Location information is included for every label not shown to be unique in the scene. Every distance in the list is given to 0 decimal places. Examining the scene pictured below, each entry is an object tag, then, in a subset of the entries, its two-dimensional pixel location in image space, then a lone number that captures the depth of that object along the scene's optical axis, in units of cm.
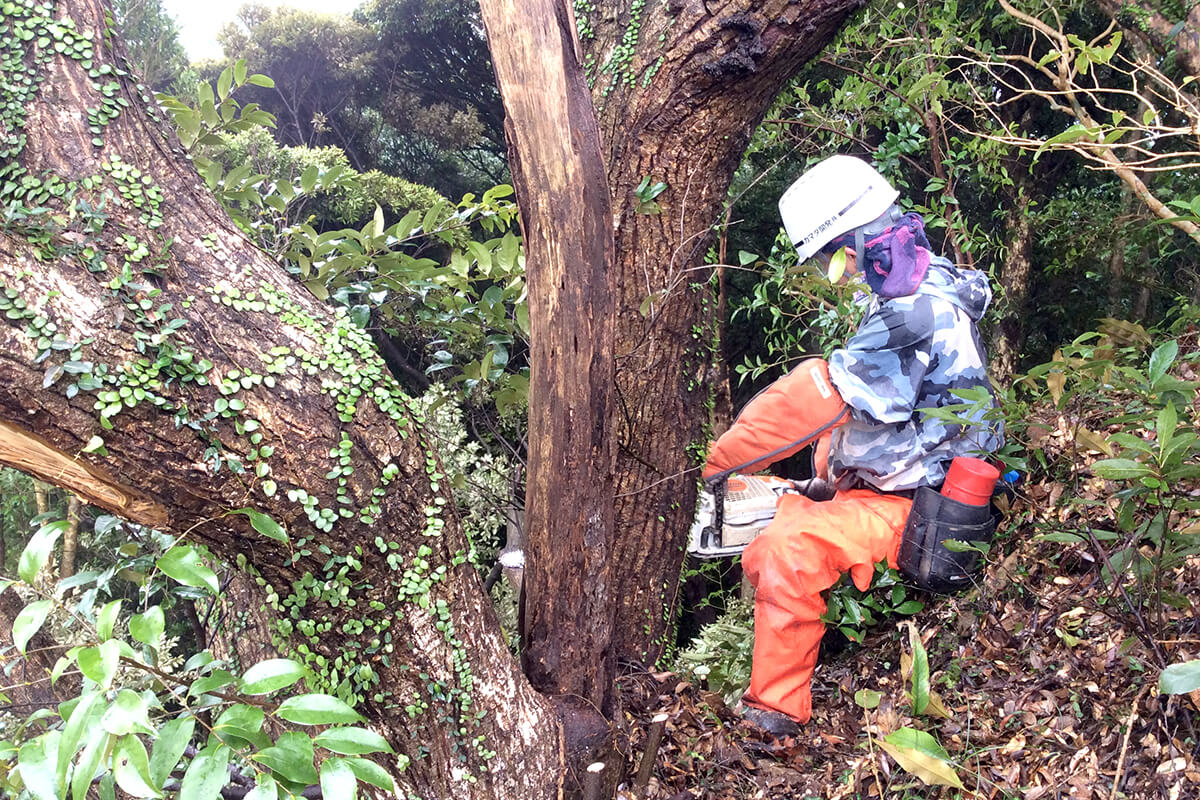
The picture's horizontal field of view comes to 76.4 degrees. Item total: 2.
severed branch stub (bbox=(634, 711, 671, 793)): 196
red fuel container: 248
